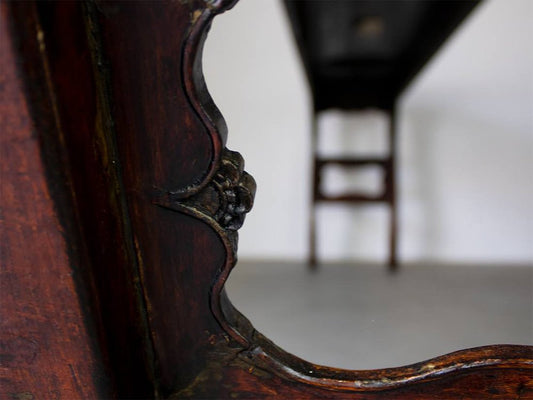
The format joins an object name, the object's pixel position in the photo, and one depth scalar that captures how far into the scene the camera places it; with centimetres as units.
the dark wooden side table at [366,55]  98
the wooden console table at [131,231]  32
